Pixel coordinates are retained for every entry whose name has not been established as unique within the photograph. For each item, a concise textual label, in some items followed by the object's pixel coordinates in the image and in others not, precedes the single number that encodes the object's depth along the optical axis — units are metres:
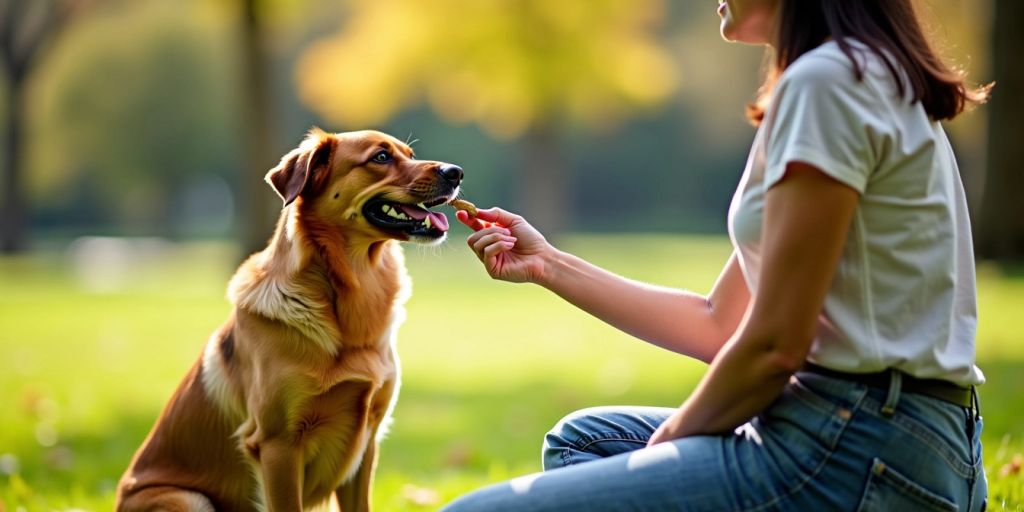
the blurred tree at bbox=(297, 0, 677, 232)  28.05
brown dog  3.39
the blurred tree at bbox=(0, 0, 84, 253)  28.58
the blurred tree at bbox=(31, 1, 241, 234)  35.62
